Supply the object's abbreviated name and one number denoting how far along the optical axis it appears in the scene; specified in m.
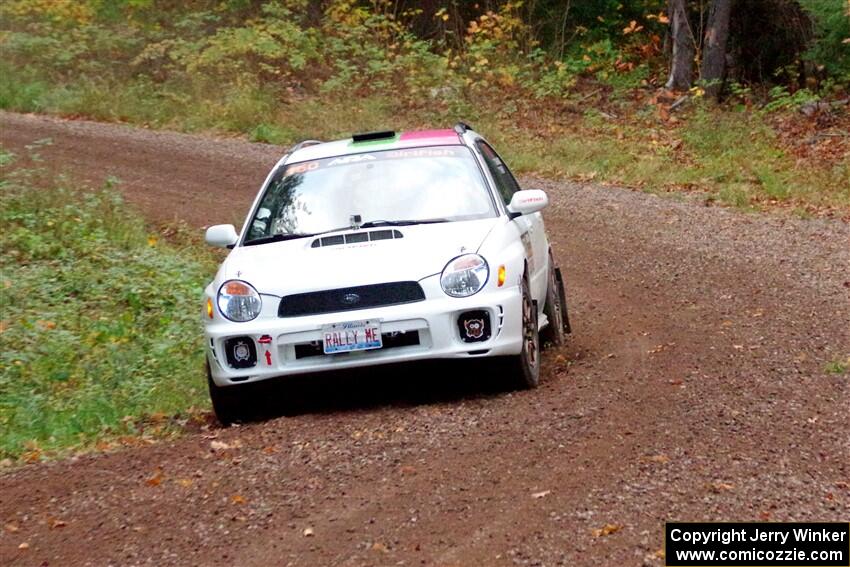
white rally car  15.41
